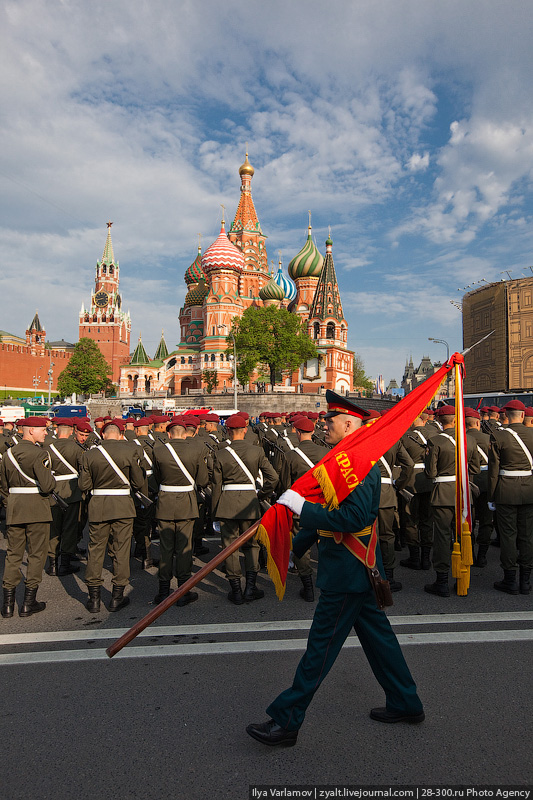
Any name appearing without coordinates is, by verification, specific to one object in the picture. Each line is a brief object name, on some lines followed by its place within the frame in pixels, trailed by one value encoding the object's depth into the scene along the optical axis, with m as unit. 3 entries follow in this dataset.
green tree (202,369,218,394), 63.41
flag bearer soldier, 3.02
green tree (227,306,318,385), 52.72
